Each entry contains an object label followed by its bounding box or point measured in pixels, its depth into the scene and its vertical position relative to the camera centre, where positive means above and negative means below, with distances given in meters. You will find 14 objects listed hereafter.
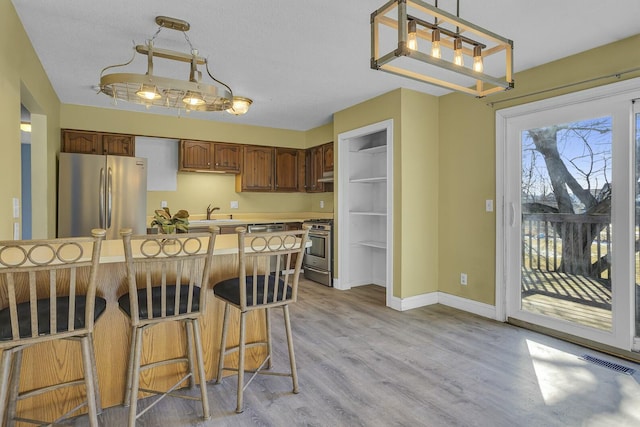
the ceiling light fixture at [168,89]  2.21 +0.78
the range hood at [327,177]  5.51 +0.53
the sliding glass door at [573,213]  2.88 -0.01
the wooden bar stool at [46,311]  1.57 -0.46
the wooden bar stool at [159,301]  1.85 -0.47
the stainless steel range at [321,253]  5.27 -0.60
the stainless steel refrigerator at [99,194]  4.30 +0.21
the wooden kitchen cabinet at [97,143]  4.72 +0.90
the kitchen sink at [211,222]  5.31 -0.15
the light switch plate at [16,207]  2.55 +0.03
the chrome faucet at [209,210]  5.79 +0.03
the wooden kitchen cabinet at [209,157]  5.47 +0.84
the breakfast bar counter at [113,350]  2.00 -0.81
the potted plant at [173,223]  2.52 -0.08
